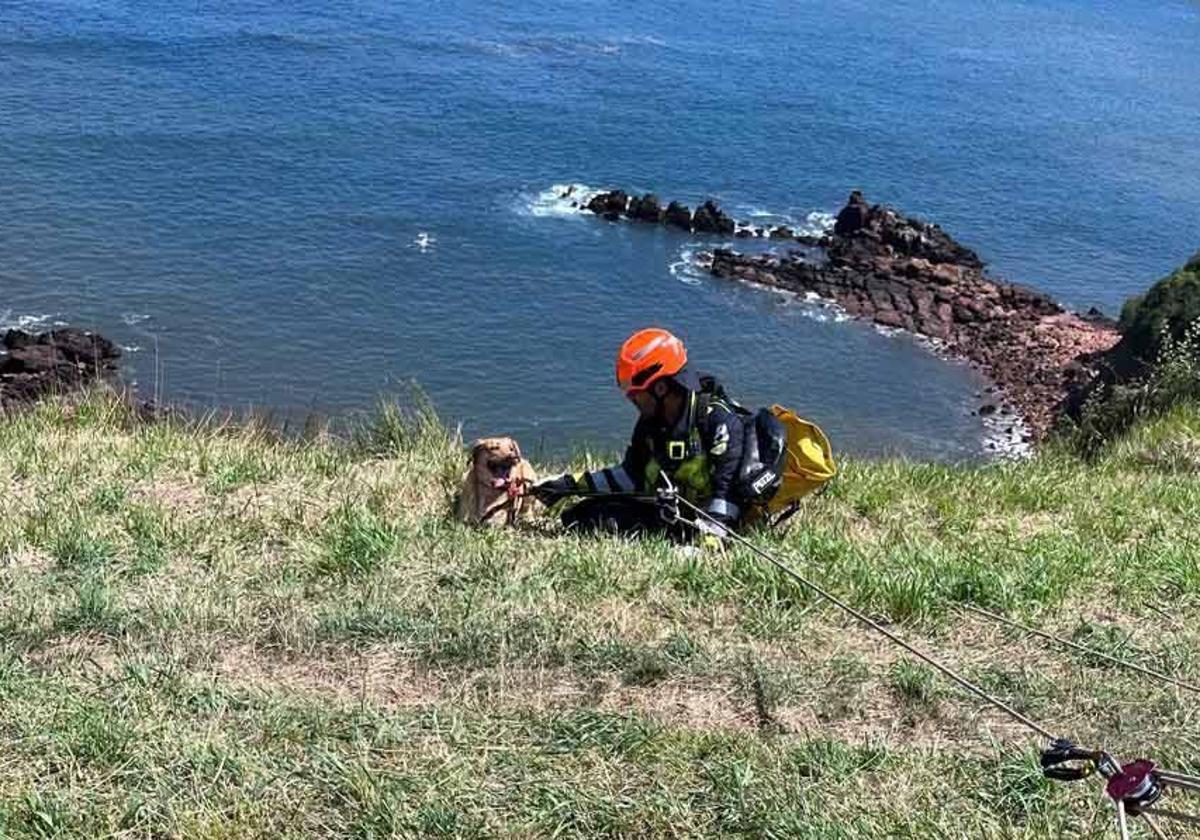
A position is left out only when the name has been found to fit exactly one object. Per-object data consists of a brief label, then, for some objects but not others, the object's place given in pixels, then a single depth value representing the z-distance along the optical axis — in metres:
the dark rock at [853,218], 45.25
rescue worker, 6.50
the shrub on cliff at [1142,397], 11.32
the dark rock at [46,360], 27.50
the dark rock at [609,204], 45.50
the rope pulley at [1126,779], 3.52
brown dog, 6.72
